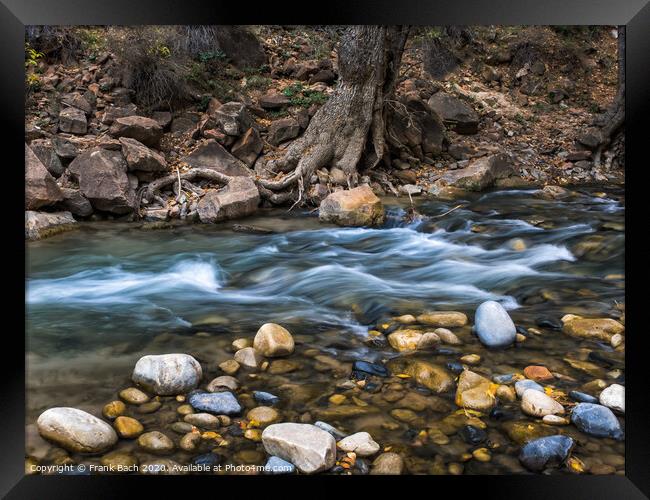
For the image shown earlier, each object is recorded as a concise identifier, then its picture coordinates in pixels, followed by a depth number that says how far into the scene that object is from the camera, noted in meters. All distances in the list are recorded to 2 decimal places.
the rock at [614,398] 2.07
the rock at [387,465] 1.82
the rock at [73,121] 5.93
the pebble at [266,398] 2.22
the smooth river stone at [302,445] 1.77
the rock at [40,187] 4.82
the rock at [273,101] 7.57
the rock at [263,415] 2.09
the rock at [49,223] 4.30
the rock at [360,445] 1.89
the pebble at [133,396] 2.18
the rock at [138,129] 6.14
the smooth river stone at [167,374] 2.24
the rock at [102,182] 5.41
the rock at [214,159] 6.24
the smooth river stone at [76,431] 1.89
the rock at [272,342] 2.61
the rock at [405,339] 2.70
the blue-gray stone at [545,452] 1.83
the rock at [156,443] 1.92
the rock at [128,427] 1.98
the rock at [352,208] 5.35
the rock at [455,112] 7.91
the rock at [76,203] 5.23
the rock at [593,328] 2.67
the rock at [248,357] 2.53
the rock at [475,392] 2.17
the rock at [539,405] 2.08
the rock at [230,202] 5.46
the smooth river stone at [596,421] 1.95
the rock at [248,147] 6.70
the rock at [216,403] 2.11
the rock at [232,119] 6.69
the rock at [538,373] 2.37
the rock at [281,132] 7.08
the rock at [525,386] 2.23
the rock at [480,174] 6.66
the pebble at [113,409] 2.11
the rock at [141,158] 5.80
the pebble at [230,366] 2.46
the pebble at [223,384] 2.29
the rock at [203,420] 2.04
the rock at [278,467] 1.76
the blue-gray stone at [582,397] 2.15
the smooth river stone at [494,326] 2.69
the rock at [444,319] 2.91
